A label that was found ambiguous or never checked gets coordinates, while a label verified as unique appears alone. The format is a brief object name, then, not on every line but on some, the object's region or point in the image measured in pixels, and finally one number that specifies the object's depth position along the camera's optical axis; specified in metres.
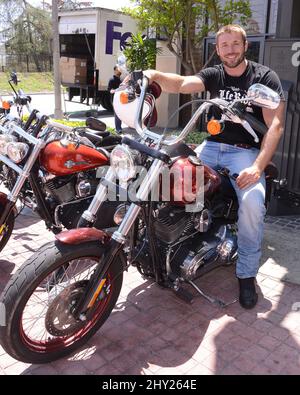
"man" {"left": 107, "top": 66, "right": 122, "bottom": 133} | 11.50
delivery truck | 13.01
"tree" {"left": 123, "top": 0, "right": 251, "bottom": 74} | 7.82
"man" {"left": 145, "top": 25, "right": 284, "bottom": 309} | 3.05
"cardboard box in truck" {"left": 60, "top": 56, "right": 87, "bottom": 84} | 14.14
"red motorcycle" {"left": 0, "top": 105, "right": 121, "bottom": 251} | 3.27
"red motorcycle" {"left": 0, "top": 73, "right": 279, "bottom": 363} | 2.36
